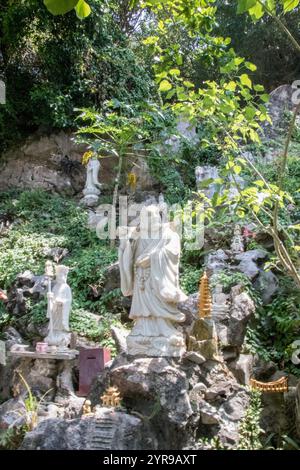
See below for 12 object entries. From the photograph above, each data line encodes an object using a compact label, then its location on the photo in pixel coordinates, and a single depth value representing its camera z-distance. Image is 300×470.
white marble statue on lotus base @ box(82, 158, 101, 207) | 14.18
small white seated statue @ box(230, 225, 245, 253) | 9.95
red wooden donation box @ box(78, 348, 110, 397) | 7.36
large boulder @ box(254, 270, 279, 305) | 8.88
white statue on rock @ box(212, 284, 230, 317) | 7.83
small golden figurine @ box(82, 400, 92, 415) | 5.22
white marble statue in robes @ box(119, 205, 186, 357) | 5.75
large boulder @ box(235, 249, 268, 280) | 9.08
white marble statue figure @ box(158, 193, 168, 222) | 6.57
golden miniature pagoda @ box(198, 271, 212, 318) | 6.37
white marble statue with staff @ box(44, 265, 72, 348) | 8.02
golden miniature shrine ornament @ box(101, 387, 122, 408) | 5.25
